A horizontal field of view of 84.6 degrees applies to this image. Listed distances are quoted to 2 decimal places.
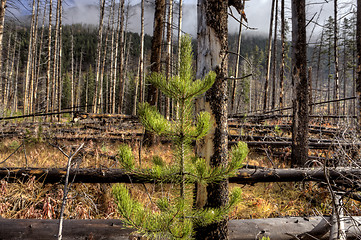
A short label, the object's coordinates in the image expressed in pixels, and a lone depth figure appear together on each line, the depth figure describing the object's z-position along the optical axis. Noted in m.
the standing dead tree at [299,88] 4.87
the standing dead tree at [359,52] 6.47
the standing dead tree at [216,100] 2.09
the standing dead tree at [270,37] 15.74
